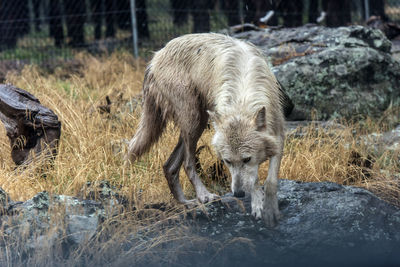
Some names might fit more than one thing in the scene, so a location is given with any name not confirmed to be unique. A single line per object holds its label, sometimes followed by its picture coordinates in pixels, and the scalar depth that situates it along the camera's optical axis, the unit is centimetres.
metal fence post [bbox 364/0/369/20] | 2247
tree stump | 1024
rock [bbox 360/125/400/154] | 1122
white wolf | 783
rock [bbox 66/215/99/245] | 752
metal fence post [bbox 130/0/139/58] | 1928
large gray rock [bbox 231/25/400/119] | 1293
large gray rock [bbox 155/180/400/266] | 706
